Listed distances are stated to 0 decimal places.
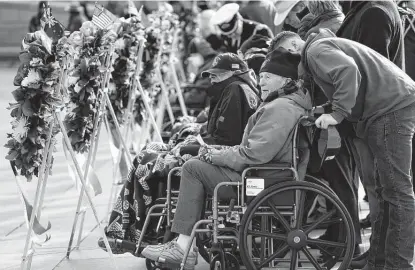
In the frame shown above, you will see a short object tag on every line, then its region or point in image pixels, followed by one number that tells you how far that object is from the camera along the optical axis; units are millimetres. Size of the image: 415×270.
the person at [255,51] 14922
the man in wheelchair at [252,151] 10477
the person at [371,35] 11508
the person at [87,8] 39594
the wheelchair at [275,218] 10344
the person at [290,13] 15141
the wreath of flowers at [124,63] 15227
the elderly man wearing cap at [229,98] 11891
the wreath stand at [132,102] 15531
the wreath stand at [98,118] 12885
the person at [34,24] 39562
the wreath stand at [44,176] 11187
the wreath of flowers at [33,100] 10977
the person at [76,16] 39437
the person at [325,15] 12664
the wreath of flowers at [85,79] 12500
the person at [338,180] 12008
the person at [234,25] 18281
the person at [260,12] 20109
